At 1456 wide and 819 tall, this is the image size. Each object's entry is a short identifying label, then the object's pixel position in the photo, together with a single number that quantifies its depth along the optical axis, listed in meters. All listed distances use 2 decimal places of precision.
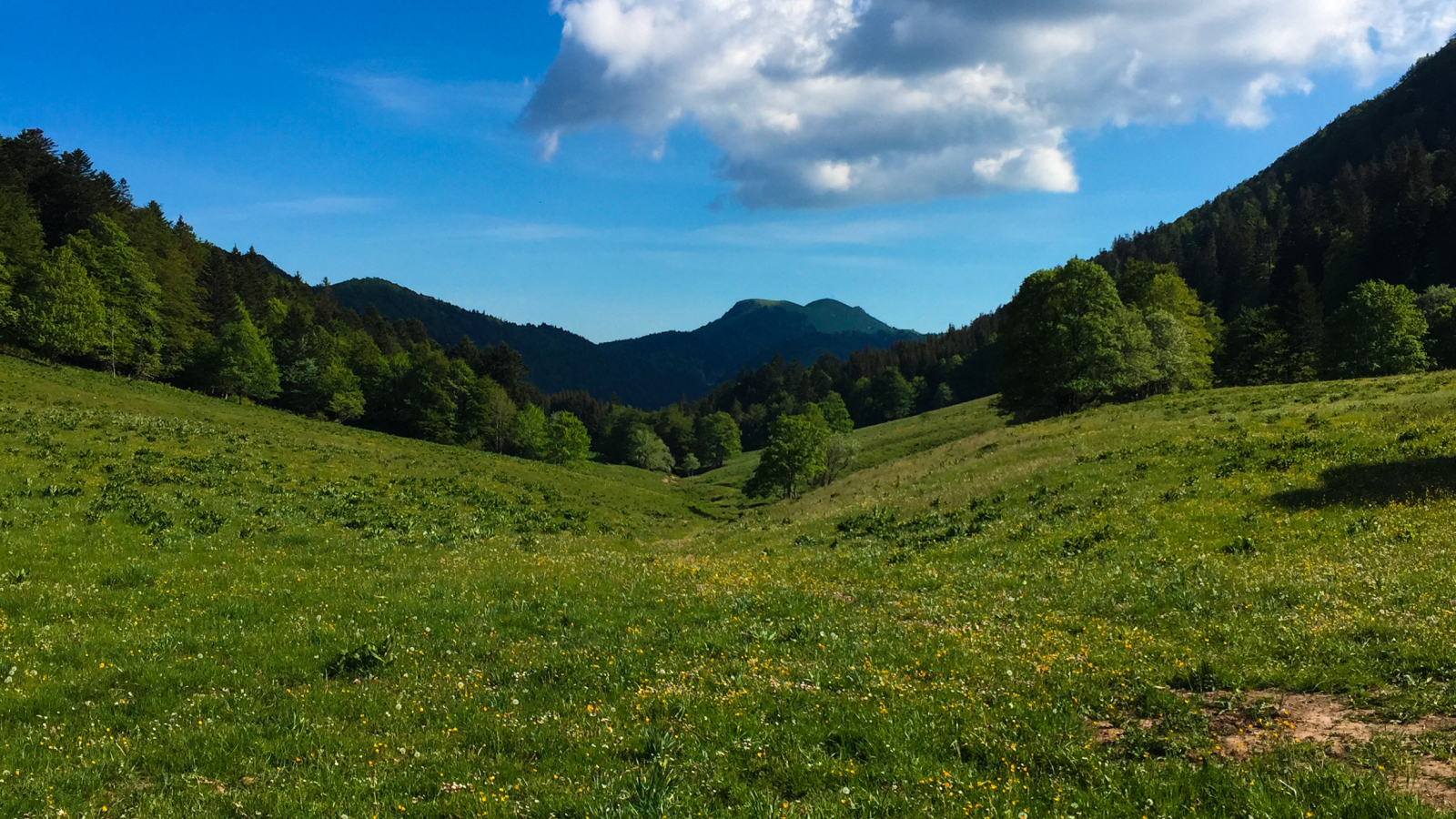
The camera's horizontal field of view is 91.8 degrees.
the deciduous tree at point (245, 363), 90.06
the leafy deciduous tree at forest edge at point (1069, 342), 57.56
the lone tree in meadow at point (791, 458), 85.94
